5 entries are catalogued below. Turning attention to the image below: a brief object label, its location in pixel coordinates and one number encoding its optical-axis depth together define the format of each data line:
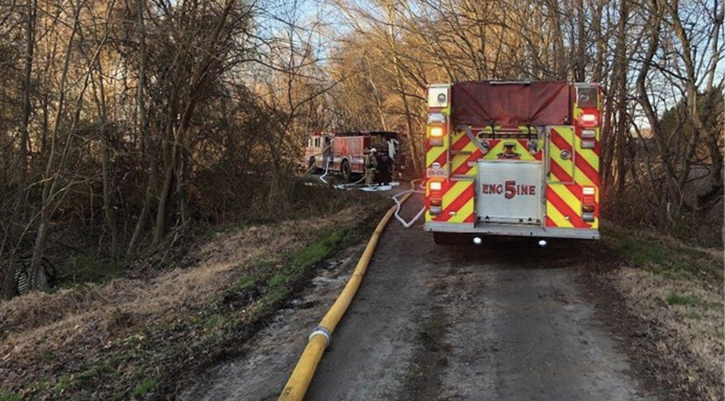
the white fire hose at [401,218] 11.02
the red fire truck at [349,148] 23.55
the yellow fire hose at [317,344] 3.85
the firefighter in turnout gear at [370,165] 22.12
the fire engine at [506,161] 7.32
